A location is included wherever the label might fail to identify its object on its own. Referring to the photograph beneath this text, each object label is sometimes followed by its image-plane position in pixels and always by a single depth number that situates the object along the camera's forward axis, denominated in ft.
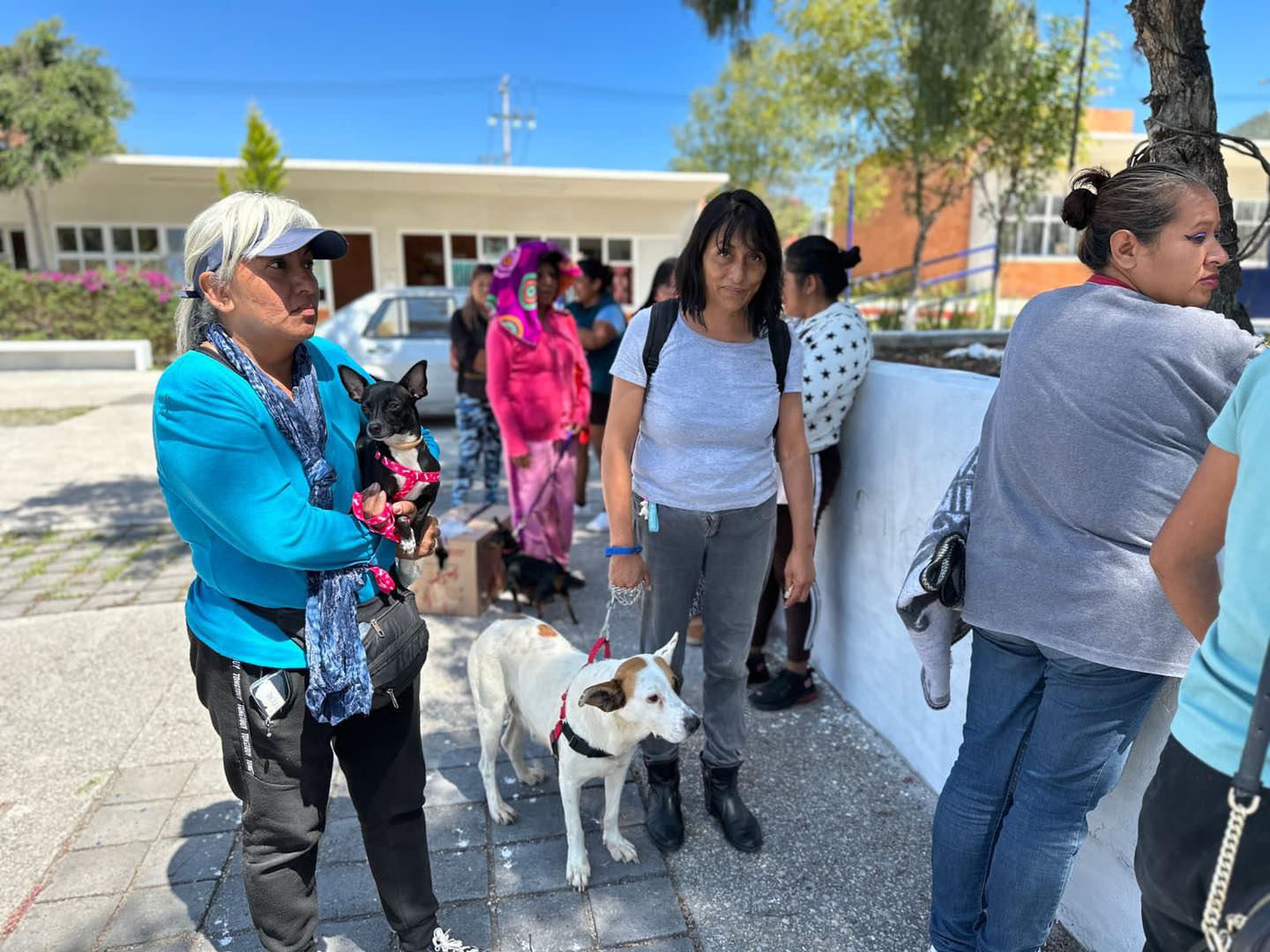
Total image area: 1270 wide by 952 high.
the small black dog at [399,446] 6.39
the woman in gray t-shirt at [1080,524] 5.20
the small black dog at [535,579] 14.98
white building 59.93
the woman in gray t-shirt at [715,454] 8.00
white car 33.09
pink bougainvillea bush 53.93
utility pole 151.64
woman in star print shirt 10.65
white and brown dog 7.64
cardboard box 15.20
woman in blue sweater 5.12
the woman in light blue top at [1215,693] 3.75
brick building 67.00
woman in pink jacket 15.21
